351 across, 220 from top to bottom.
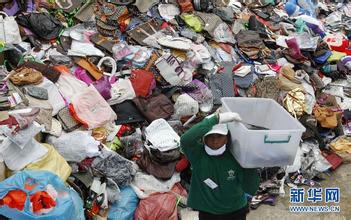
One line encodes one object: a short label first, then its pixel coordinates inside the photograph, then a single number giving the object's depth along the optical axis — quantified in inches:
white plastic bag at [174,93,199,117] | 236.0
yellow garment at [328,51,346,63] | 317.9
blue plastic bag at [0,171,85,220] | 143.5
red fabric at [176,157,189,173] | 209.0
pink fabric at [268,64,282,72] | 290.1
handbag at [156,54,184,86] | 252.1
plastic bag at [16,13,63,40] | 253.4
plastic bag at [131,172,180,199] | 196.7
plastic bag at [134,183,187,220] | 186.1
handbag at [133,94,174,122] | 229.6
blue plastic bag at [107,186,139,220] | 186.4
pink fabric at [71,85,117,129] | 209.9
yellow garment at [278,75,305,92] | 271.6
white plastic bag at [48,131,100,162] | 192.9
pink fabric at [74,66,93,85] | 237.0
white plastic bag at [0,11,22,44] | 236.8
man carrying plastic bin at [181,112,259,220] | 129.8
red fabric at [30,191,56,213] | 145.4
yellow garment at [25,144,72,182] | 173.5
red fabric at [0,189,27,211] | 143.9
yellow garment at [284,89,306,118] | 256.5
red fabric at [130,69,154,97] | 237.6
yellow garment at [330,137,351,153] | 257.5
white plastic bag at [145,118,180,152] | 206.1
